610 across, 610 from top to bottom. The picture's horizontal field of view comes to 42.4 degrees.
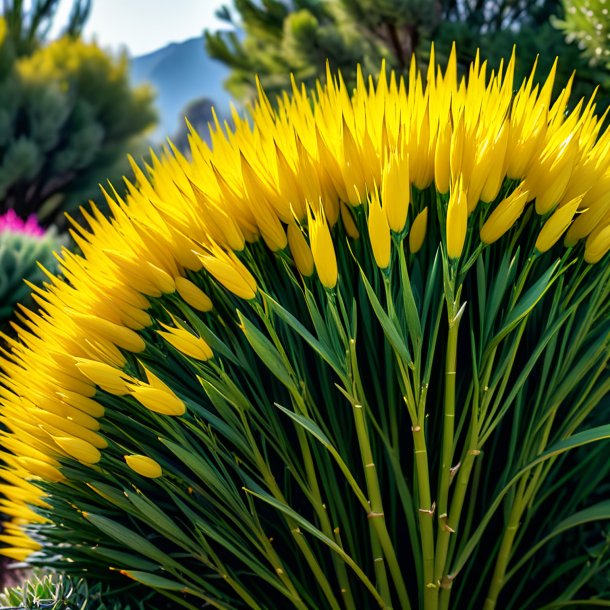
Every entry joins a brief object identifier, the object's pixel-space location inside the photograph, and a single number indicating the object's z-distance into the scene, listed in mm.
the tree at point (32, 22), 13555
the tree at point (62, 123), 11680
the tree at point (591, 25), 4012
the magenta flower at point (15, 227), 4027
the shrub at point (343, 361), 1444
